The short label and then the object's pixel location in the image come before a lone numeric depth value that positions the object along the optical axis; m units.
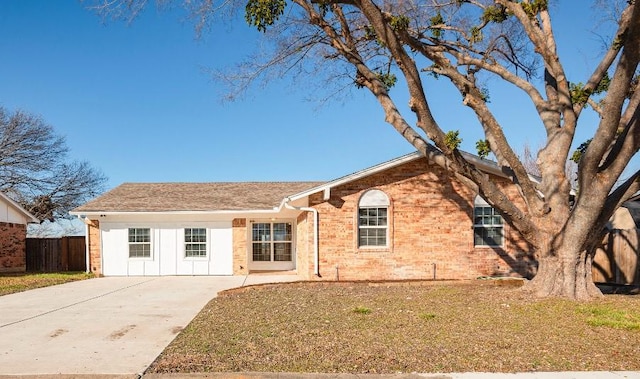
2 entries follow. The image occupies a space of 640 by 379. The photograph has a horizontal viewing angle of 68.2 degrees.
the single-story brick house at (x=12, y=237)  20.67
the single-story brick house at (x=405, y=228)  14.35
